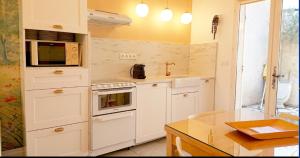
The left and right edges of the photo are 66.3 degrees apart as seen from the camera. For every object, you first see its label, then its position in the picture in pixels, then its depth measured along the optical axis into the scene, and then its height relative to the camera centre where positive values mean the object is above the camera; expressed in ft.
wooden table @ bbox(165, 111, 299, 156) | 3.37 -1.21
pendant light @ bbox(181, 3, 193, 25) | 12.75 +2.71
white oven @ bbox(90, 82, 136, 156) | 8.21 -1.90
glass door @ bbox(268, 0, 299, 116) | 9.25 +0.02
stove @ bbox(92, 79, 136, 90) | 8.15 -0.71
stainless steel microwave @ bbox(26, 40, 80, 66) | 7.38 +0.41
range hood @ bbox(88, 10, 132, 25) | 9.11 +1.98
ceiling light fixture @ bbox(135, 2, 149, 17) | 11.07 +2.73
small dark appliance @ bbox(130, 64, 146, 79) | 10.55 -0.25
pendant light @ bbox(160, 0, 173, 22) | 12.03 +2.71
